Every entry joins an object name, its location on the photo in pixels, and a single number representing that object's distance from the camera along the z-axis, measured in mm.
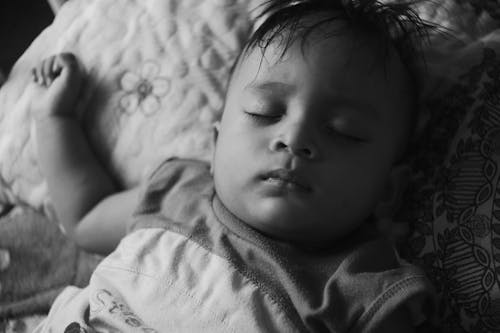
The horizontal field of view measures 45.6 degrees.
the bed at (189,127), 893
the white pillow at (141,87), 1112
